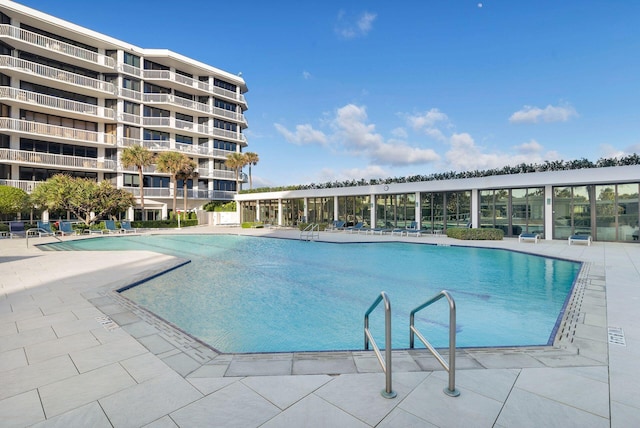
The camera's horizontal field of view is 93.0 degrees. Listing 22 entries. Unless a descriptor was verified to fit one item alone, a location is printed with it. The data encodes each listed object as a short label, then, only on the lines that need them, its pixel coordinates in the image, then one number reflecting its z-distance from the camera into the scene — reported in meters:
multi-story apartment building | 24.47
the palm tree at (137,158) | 27.47
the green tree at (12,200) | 19.33
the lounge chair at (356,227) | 23.52
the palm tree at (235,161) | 36.16
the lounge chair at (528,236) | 16.35
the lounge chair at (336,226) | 24.86
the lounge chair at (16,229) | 20.23
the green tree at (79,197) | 21.05
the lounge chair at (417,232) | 19.98
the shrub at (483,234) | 17.34
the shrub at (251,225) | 29.78
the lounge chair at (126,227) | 24.31
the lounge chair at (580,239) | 15.04
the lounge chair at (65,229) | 21.58
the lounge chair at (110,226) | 23.73
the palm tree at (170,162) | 29.20
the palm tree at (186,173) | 29.97
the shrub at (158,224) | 27.59
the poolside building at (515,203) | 15.66
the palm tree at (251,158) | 37.00
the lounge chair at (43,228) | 20.52
